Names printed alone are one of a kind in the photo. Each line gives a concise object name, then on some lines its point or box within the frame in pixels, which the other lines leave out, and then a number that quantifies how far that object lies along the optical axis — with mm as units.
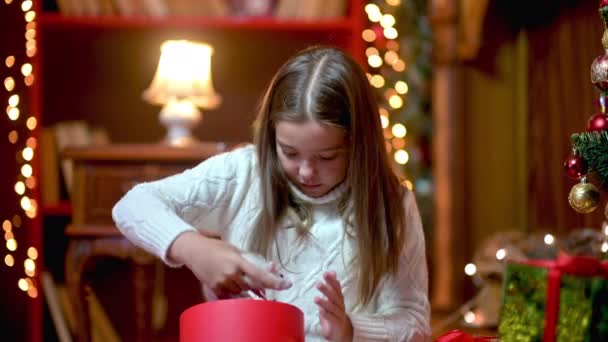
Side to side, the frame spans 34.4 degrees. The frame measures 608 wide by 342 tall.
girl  1584
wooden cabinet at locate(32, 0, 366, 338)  2850
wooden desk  2381
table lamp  2699
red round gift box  1333
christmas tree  1610
